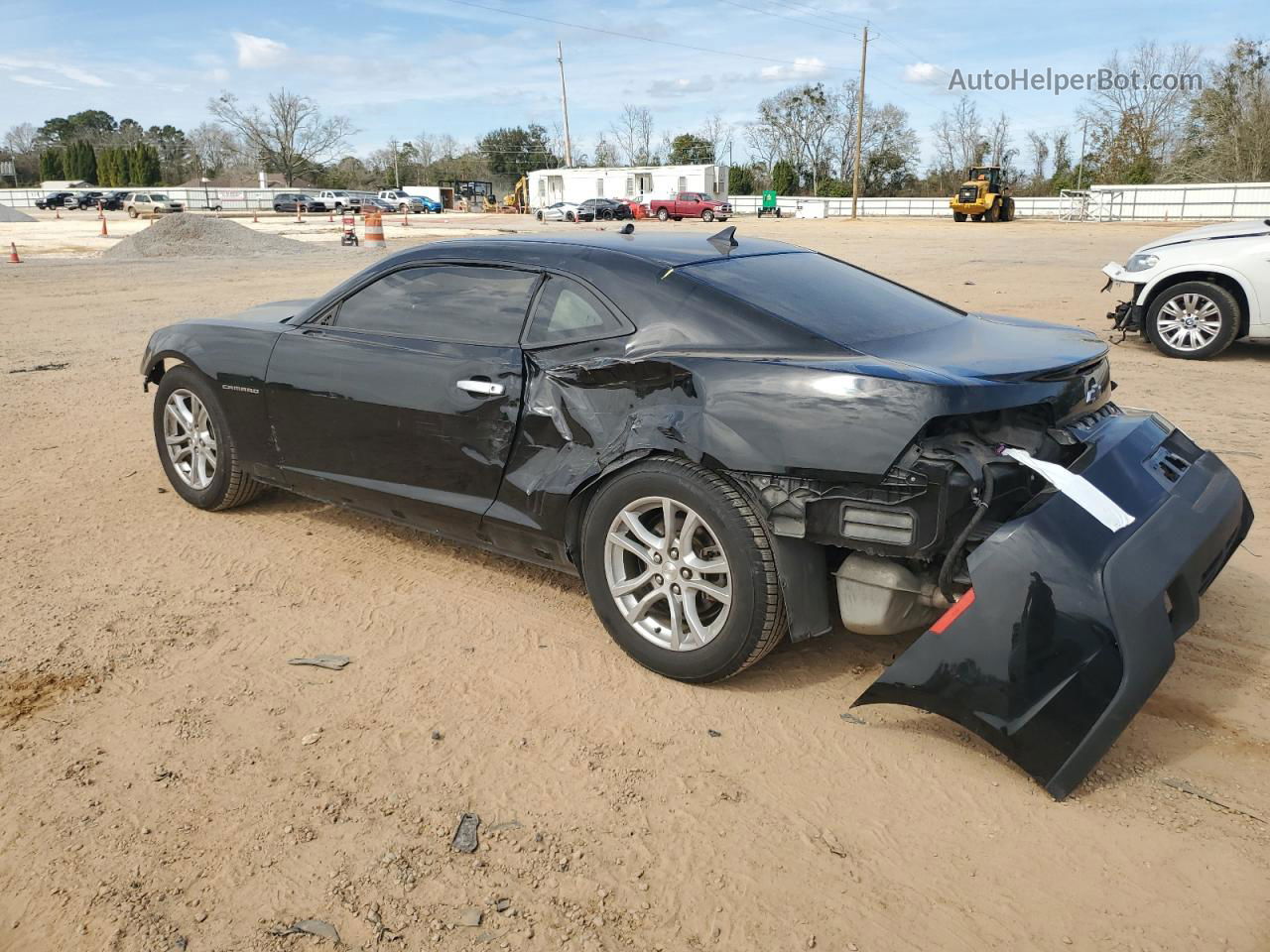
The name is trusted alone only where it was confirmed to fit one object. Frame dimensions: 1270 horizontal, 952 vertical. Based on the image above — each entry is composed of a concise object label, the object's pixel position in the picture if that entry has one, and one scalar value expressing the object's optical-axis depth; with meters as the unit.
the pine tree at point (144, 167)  88.12
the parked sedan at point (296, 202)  60.94
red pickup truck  50.31
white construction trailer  58.41
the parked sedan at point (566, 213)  48.72
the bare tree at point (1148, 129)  59.12
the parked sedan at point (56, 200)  63.88
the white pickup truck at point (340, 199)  60.19
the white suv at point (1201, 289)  8.68
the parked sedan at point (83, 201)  64.62
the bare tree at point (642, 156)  99.12
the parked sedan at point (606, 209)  48.97
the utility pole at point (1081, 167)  63.53
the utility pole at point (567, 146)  71.09
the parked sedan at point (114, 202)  62.50
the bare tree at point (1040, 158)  71.06
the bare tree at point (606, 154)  100.31
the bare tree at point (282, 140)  94.19
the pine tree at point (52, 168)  96.19
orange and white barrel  24.80
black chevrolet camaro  2.74
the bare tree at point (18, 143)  117.48
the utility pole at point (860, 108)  51.93
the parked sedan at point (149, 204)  54.38
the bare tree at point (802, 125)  84.44
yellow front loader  42.53
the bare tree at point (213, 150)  97.19
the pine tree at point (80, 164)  94.19
